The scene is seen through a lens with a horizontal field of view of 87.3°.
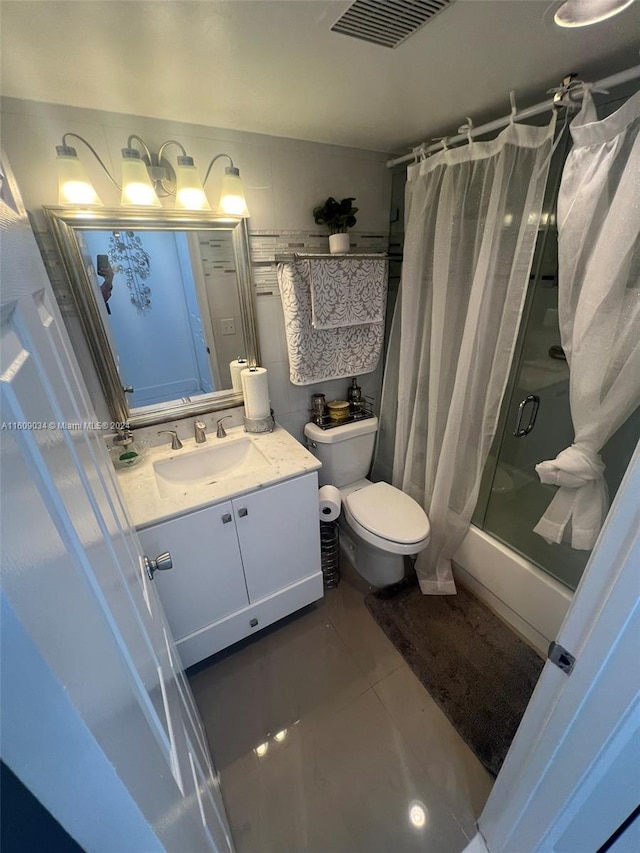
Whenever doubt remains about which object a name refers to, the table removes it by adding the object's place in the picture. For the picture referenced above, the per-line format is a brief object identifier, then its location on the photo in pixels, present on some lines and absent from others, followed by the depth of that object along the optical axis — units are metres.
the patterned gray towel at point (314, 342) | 1.51
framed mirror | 1.21
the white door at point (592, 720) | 0.50
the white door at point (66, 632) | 0.22
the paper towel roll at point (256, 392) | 1.51
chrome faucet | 1.56
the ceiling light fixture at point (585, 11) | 0.73
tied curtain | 0.91
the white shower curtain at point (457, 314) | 1.16
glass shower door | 1.28
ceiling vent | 0.72
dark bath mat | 1.24
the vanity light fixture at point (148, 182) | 1.05
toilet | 1.52
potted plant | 1.52
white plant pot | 1.52
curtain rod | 0.86
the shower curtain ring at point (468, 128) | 1.21
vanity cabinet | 1.19
